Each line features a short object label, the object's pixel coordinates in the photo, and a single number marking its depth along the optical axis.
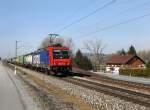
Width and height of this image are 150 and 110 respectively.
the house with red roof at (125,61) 51.44
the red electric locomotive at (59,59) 18.74
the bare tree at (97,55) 63.93
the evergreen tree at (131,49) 67.12
